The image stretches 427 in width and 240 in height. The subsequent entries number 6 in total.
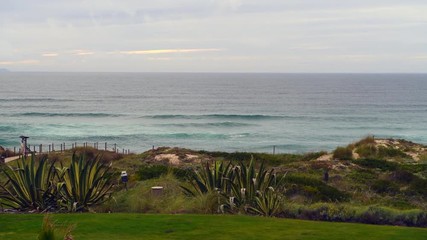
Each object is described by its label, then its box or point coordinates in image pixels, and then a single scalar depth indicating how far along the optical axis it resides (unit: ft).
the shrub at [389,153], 106.52
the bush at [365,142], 112.06
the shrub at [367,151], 105.95
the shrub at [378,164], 83.56
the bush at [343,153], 101.82
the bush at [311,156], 105.19
